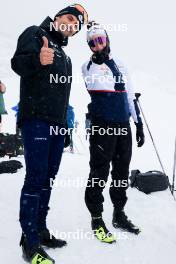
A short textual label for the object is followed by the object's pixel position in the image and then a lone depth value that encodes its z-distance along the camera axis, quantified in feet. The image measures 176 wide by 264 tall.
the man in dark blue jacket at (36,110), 11.15
